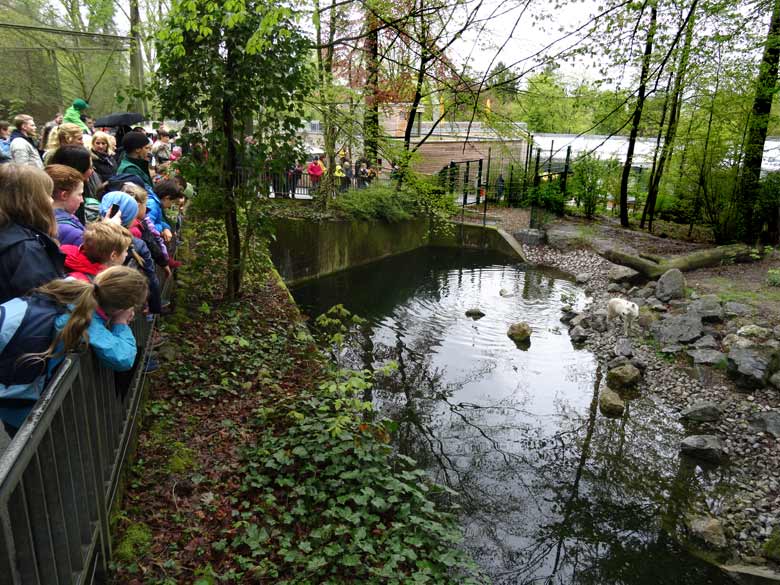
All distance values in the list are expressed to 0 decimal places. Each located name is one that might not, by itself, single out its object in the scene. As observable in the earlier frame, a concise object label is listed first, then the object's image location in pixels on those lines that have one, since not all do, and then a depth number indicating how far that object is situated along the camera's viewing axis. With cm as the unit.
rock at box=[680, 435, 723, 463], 599
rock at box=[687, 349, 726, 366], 775
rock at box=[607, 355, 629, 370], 827
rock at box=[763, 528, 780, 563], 456
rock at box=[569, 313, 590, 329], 1003
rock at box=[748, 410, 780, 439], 624
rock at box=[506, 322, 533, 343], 950
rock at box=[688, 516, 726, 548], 476
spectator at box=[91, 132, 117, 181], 511
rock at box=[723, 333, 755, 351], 768
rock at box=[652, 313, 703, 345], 850
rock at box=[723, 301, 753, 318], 879
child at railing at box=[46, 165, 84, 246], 304
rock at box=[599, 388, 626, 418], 708
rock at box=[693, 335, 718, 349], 818
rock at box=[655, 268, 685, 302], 1032
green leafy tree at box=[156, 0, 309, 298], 534
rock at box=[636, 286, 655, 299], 1091
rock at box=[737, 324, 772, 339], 798
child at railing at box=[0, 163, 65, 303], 236
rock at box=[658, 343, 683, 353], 836
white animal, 927
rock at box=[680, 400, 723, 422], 673
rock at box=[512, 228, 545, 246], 1591
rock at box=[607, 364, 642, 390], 779
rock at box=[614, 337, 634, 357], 854
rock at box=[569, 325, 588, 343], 952
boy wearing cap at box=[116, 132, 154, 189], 483
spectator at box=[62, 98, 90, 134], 676
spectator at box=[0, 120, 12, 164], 559
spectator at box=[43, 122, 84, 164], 423
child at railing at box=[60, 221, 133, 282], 269
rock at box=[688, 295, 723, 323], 884
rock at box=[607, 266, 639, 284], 1205
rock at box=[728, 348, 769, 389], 705
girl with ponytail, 203
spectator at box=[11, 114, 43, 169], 484
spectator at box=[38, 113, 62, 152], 646
